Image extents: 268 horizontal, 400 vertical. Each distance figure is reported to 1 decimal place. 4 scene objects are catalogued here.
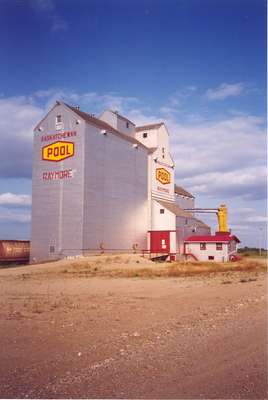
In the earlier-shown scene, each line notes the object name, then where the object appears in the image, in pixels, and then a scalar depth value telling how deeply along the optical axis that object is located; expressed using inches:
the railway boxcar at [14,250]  1620.1
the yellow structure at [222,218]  2390.5
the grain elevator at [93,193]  1611.7
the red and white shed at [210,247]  1934.7
